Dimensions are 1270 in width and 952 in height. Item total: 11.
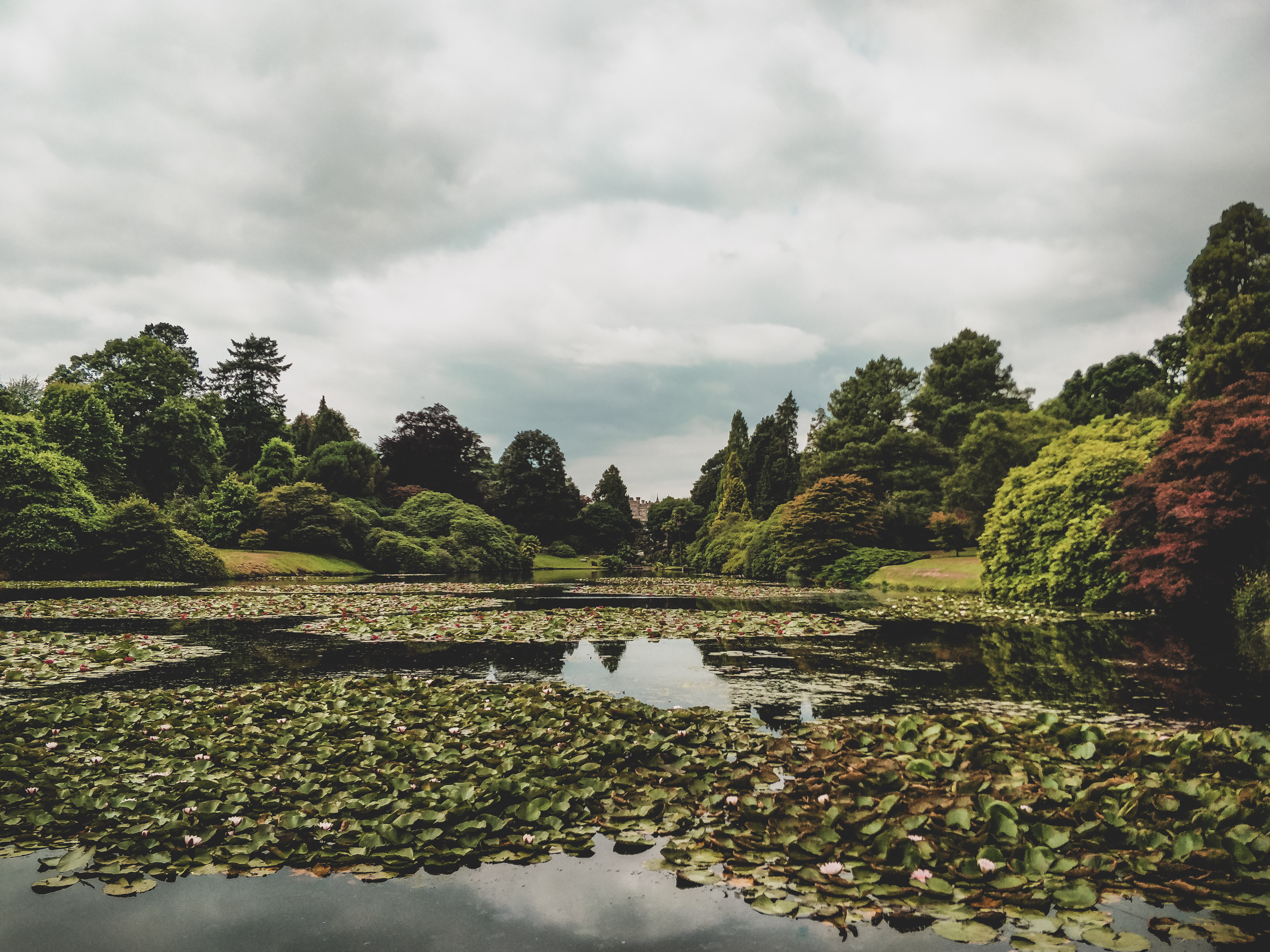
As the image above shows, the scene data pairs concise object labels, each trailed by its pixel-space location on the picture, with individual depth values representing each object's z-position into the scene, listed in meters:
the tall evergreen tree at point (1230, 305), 20.78
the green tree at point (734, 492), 61.94
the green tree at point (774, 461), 61.69
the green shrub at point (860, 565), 34.41
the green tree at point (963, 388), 50.06
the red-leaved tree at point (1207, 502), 13.73
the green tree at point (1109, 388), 52.97
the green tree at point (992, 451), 34.66
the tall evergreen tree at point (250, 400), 62.66
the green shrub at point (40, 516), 27.50
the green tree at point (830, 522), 39.12
